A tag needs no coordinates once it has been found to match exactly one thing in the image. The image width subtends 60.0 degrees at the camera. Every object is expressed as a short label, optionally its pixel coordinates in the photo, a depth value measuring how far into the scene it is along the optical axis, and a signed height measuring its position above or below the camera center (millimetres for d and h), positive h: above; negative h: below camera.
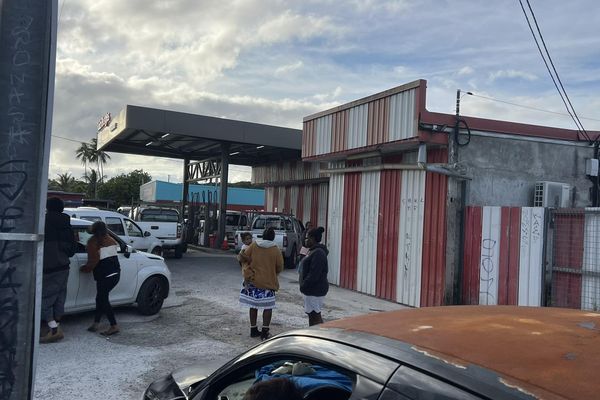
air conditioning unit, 10781 +583
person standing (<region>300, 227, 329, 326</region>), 7188 -872
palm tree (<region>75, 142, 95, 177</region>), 65994 +6072
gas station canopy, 18781 +2816
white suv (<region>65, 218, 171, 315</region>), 7629 -1269
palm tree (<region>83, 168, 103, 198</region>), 65625 +2599
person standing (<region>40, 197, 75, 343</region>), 6754 -853
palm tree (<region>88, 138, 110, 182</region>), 65875 +5632
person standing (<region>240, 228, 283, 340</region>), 7574 -1015
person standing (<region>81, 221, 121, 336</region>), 7348 -927
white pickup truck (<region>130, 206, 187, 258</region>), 18297 -761
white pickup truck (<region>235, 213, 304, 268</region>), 16891 -736
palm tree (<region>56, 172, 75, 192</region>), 66562 +2182
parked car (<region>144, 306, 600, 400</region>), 1403 -427
